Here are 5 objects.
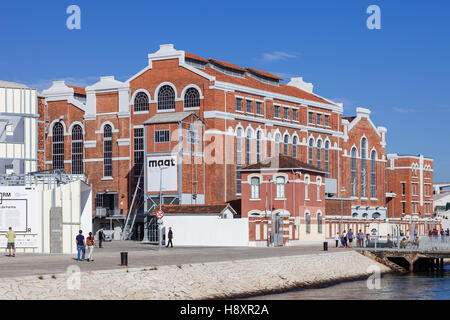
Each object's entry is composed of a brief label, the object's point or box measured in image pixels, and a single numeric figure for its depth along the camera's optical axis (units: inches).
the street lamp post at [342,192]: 3356.5
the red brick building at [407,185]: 5152.6
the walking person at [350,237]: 2632.9
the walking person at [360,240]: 2620.6
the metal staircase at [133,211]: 3560.5
